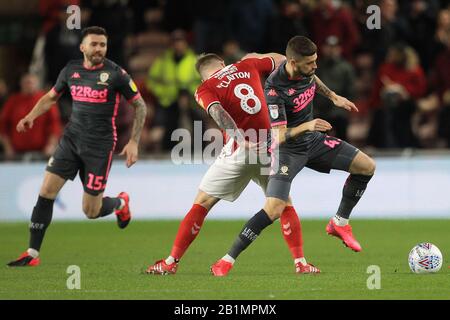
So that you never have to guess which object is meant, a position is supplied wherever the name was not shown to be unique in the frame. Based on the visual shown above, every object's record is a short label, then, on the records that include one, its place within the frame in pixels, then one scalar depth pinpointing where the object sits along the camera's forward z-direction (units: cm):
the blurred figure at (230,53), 1820
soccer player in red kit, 1104
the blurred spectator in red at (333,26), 1914
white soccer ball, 1077
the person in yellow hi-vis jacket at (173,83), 1884
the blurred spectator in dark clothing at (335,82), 1827
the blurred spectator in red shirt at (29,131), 1828
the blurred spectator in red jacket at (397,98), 1853
